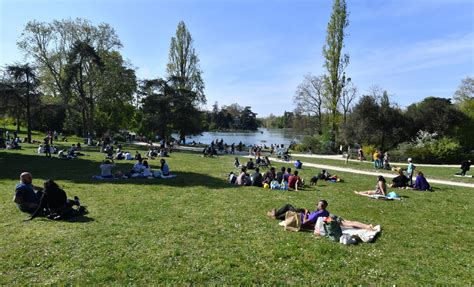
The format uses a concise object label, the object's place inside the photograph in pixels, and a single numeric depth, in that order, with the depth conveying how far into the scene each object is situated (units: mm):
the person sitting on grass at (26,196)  9766
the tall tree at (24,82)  35281
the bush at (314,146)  43184
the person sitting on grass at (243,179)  16469
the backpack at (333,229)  8253
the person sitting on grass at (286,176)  16198
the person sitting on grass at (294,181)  15725
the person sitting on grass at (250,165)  22203
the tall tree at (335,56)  48188
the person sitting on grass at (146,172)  17703
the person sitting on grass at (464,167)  22297
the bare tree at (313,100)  57119
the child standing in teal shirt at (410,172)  17511
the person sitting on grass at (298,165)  24381
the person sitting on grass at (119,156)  26172
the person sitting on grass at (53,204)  9359
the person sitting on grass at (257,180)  16266
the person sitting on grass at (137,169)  17938
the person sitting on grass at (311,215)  9062
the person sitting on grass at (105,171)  16953
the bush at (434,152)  31325
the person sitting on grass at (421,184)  16469
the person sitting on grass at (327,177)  18922
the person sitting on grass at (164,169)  18150
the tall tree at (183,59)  52562
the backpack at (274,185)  15723
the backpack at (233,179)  17062
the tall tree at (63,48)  45031
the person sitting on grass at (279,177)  16531
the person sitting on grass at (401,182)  16891
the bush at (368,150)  33794
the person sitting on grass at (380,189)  14297
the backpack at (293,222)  9047
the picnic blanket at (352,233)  8070
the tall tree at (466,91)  63412
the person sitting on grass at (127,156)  26245
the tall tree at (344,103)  53756
